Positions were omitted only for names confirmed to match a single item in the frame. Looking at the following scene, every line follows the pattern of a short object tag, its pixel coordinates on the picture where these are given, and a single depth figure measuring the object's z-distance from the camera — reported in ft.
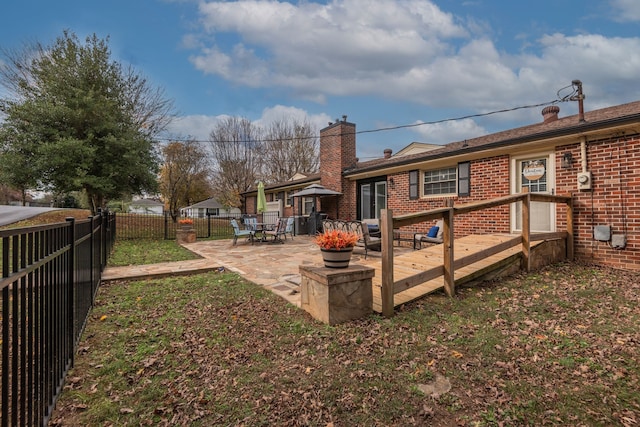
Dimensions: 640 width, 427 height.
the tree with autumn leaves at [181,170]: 75.82
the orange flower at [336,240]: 11.47
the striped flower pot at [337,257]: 11.55
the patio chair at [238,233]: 34.63
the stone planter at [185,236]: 37.47
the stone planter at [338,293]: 11.12
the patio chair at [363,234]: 23.44
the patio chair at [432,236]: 24.50
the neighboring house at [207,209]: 100.42
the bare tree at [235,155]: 83.61
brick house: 18.28
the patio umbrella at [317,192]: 38.96
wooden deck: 13.47
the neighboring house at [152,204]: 134.95
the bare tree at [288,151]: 87.30
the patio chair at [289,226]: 36.74
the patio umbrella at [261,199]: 46.75
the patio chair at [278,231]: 34.98
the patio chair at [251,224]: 36.45
